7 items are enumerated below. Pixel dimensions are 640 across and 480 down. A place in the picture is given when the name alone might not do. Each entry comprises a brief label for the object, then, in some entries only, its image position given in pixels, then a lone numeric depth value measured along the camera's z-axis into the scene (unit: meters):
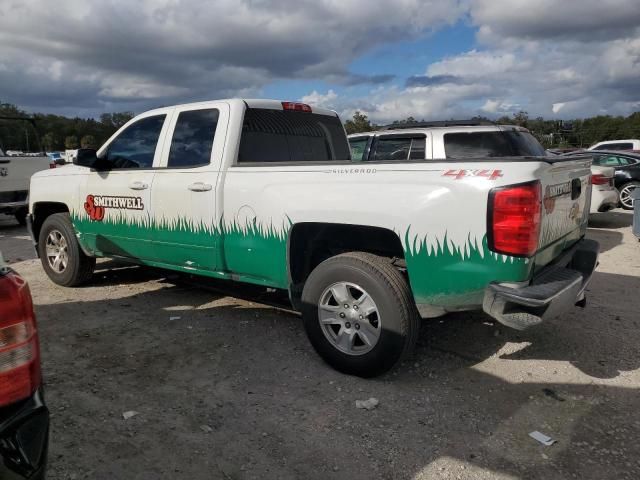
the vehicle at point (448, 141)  7.20
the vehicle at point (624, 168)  12.50
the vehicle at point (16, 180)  10.42
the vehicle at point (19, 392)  1.56
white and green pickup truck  2.94
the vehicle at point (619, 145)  18.59
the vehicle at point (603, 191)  10.14
